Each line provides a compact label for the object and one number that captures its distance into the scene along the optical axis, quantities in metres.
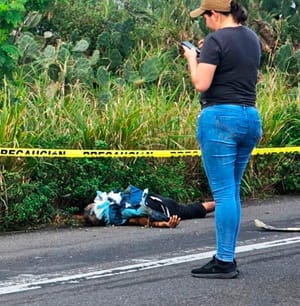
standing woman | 11.05
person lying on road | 15.83
